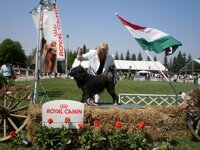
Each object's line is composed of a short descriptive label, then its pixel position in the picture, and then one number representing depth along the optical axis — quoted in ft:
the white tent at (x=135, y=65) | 257.55
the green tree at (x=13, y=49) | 284.82
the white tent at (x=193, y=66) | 190.12
